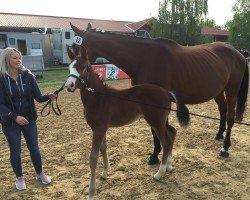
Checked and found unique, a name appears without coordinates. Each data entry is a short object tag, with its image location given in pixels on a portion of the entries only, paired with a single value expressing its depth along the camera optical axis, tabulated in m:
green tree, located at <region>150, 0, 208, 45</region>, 22.02
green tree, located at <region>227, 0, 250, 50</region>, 24.93
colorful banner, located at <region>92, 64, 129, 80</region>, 11.06
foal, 2.39
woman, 2.45
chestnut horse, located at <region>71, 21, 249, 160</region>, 3.02
